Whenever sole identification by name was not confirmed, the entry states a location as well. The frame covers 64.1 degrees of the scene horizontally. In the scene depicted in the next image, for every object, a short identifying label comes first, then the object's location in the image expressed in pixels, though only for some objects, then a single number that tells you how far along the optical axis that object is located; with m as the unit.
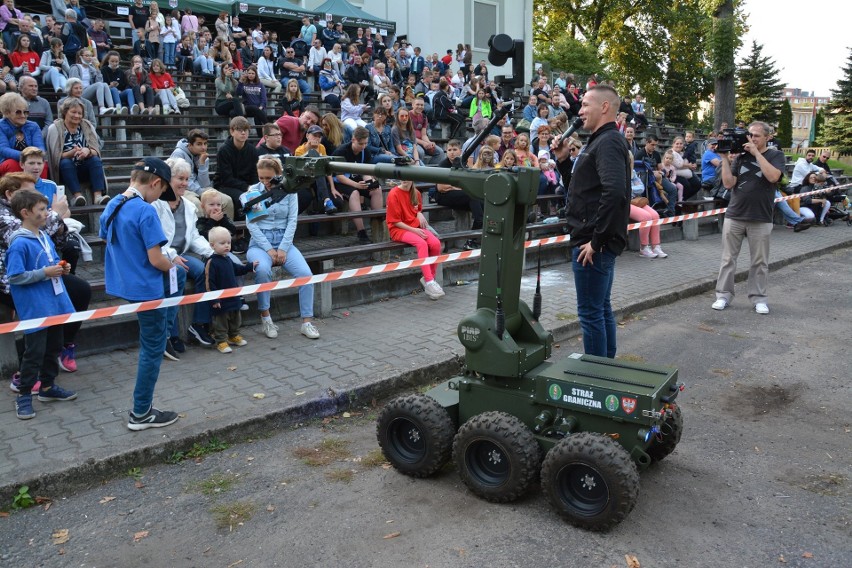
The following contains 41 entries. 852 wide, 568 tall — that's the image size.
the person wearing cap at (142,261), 4.43
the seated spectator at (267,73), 16.17
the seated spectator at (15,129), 7.23
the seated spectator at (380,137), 10.30
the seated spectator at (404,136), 11.09
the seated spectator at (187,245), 6.23
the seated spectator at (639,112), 21.57
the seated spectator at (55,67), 12.17
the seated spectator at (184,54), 16.89
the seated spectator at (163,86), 13.16
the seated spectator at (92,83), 12.13
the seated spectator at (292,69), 16.81
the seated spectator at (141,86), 12.78
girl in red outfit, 8.24
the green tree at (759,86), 43.00
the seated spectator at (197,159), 8.02
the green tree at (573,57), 36.81
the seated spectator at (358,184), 9.38
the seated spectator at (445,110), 16.41
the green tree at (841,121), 39.66
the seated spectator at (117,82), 12.48
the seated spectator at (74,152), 7.79
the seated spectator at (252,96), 13.30
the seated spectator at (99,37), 14.92
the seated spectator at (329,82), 16.89
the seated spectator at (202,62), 16.92
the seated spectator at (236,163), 8.30
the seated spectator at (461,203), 9.98
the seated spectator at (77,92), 9.23
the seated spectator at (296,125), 9.94
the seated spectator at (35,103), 8.80
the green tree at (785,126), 44.94
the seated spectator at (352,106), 12.51
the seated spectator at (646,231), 11.26
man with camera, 7.88
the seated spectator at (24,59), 11.84
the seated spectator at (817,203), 15.45
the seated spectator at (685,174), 13.57
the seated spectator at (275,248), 6.73
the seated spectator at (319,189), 8.82
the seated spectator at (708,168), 14.89
